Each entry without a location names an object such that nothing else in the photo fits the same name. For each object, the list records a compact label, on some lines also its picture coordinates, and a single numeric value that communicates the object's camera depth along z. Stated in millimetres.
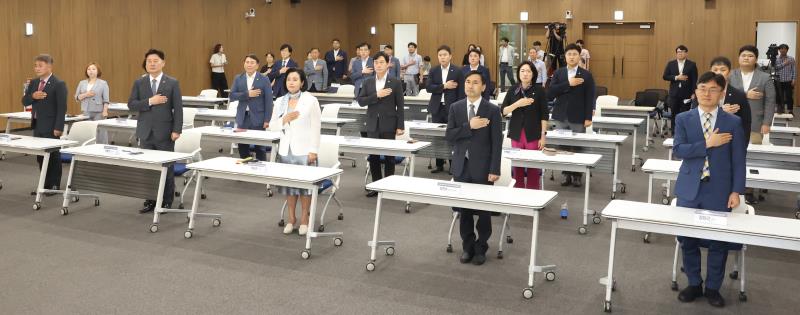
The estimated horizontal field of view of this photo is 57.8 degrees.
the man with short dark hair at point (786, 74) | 15641
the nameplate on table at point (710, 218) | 3947
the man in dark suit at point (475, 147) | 5180
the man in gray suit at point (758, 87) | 6980
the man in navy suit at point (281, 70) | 12258
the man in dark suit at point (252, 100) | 8461
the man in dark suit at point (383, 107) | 7535
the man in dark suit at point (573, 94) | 7781
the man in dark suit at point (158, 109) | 6844
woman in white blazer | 5949
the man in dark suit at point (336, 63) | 19109
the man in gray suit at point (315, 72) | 15906
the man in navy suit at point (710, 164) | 4270
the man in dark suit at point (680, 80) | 11820
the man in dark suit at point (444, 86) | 8977
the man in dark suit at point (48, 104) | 7645
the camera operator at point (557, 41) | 16781
